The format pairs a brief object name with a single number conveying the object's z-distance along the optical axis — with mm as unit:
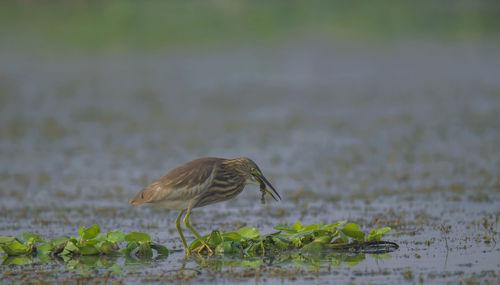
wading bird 15398
